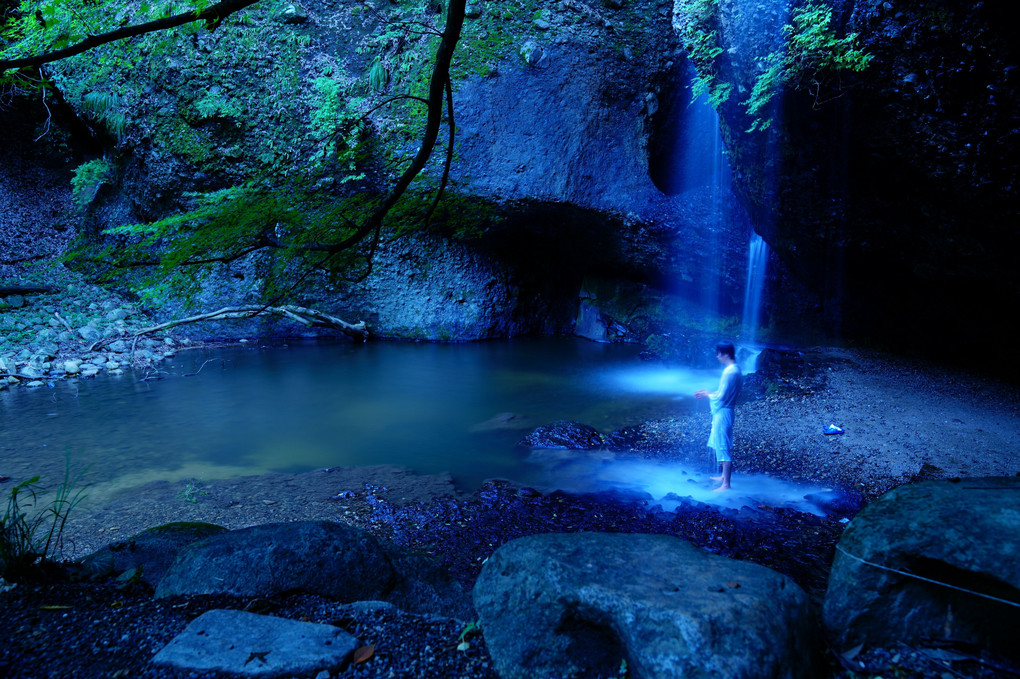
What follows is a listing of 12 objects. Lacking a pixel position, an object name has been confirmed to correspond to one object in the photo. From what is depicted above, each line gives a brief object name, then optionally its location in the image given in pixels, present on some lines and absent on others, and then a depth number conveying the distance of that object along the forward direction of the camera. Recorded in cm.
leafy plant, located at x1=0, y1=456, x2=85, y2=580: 275
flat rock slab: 210
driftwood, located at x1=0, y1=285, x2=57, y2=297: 1522
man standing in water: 559
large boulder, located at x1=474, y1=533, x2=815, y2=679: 199
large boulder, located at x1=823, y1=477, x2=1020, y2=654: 219
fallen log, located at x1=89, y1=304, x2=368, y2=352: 1380
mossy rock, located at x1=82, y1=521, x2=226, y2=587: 315
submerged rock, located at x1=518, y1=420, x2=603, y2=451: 728
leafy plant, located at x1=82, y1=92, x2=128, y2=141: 1680
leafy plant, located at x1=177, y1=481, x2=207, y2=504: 550
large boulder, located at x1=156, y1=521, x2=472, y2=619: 288
